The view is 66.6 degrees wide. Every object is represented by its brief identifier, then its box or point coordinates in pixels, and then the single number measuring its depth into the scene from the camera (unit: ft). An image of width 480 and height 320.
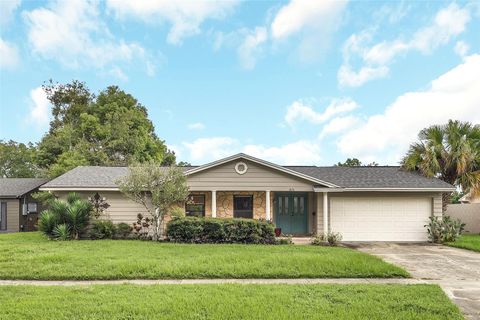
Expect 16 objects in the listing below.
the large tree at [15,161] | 140.26
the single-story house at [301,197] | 50.67
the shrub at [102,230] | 48.34
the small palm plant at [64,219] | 46.60
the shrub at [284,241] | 45.41
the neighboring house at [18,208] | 74.02
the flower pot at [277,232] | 49.24
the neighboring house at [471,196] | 56.54
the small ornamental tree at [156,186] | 46.44
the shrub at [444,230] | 49.57
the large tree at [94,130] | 89.25
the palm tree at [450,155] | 55.26
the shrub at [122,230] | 49.62
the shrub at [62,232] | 46.21
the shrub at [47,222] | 46.57
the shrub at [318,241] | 45.38
